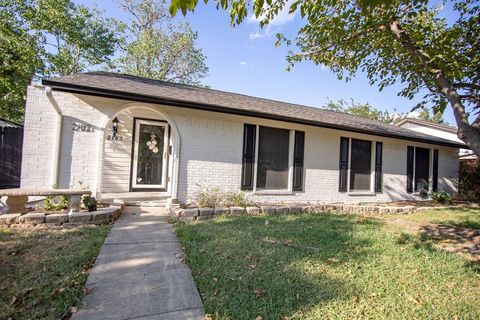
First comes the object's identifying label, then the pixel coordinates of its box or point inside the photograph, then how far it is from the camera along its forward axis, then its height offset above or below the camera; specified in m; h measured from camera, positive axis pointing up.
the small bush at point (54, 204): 5.25 -0.95
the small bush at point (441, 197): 10.48 -0.83
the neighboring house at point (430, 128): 19.33 +4.01
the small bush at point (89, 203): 5.05 -0.85
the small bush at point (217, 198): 6.43 -0.84
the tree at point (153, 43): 18.92 +9.27
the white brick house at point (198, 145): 6.09 +0.65
